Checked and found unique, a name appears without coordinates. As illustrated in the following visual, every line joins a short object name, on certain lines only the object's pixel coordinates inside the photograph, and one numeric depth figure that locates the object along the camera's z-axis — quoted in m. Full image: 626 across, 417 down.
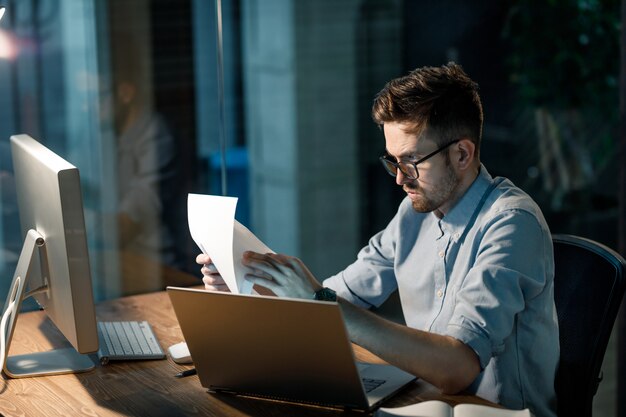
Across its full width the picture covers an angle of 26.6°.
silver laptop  2.40
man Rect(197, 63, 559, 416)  2.59
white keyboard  2.89
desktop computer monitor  2.61
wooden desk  2.57
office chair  2.76
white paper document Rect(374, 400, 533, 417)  2.42
